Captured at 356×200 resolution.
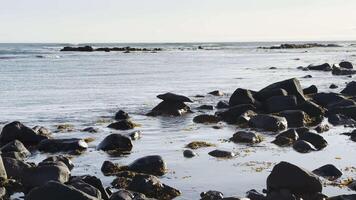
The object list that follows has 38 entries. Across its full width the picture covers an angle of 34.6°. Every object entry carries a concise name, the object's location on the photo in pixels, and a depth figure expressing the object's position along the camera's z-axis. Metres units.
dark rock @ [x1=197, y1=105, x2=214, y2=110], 28.83
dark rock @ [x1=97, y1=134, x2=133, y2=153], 17.73
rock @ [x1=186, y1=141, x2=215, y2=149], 18.38
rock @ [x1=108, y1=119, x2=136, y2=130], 22.42
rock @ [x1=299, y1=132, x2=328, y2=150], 18.01
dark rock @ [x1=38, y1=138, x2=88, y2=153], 17.72
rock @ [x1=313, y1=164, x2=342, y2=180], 13.95
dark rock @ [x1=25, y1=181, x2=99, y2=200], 10.46
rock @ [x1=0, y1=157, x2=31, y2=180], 13.88
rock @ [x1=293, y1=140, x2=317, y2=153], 17.32
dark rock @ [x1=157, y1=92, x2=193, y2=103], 27.63
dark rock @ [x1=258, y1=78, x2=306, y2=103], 27.84
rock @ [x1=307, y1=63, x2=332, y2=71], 60.76
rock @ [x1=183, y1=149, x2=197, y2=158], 16.70
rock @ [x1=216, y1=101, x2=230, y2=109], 29.08
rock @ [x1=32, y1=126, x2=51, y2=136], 20.40
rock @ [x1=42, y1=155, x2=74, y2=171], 14.97
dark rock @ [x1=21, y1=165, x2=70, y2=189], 12.91
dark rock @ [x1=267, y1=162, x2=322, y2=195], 12.22
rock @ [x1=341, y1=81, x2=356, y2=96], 31.12
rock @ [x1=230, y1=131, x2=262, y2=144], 18.98
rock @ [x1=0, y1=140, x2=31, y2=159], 16.81
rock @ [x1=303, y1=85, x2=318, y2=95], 32.06
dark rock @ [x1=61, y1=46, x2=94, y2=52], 135.94
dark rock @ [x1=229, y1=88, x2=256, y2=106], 27.68
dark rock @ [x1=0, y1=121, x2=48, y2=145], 19.20
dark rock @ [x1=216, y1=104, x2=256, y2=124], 24.66
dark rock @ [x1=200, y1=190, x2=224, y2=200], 11.84
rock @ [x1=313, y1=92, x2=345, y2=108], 27.53
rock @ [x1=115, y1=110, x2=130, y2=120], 25.53
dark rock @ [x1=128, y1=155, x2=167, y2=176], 14.54
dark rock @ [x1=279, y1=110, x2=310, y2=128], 22.95
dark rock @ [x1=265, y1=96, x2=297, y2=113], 26.00
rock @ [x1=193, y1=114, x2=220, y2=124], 24.42
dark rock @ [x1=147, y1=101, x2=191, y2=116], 26.93
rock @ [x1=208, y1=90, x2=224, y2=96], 35.69
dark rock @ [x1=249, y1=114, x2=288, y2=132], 21.48
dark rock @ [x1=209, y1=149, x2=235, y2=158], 16.57
